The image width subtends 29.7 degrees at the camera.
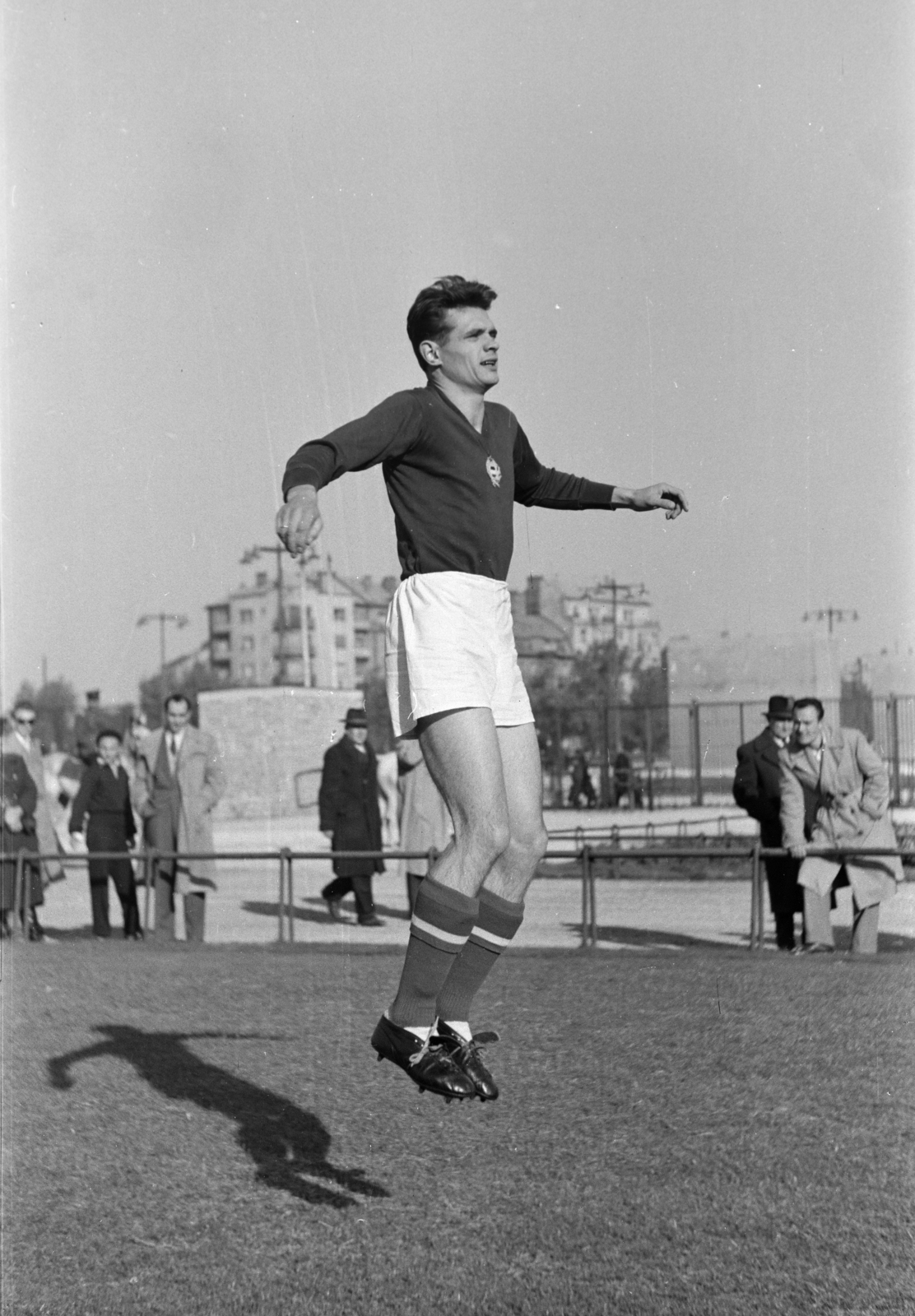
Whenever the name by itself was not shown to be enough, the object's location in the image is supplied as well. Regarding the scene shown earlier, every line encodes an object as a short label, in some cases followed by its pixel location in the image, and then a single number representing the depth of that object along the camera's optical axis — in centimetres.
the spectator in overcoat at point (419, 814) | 1280
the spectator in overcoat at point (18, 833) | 1305
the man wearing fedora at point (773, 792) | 1074
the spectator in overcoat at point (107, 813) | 1341
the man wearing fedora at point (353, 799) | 1379
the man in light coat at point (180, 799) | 1268
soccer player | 406
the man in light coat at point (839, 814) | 1009
